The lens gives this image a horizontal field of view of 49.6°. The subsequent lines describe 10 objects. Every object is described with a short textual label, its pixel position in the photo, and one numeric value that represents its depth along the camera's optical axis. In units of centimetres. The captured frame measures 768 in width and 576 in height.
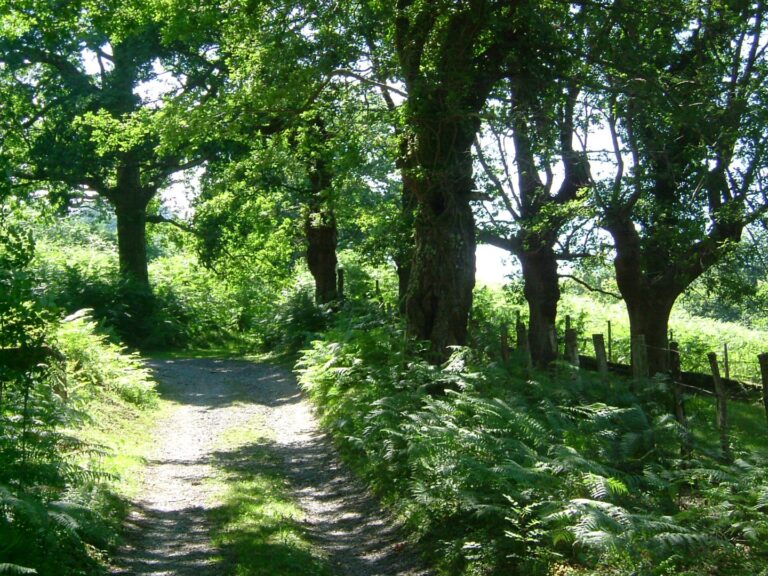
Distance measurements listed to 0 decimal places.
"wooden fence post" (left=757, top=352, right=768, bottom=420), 1046
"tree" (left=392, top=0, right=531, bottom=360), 1295
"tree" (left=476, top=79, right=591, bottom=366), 1383
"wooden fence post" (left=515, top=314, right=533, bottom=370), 1264
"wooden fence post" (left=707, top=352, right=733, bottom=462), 980
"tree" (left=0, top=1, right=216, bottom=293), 2696
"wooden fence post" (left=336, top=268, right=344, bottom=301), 2702
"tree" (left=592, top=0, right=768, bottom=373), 1276
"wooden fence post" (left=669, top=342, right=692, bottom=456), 848
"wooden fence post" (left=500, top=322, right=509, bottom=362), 1465
